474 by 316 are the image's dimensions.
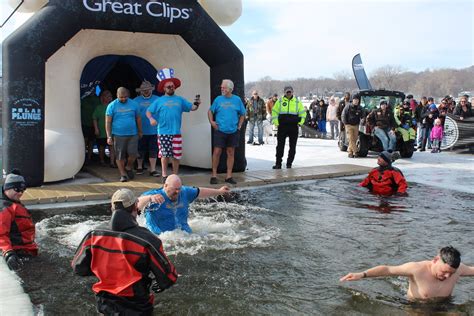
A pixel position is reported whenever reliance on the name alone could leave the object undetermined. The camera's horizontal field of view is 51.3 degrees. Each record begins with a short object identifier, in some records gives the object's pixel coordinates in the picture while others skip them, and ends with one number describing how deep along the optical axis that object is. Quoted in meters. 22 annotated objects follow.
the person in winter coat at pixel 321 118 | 19.43
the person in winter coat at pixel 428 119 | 13.80
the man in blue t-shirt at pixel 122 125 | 7.69
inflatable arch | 6.98
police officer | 9.41
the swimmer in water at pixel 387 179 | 7.50
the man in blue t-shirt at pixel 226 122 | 7.80
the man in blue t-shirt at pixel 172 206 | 4.58
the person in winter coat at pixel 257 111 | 15.82
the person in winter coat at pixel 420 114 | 14.17
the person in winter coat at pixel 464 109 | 13.46
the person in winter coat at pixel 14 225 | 4.19
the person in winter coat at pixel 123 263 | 2.82
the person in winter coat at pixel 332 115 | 17.66
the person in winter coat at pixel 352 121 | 12.01
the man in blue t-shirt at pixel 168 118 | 7.62
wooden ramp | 6.77
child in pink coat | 13.42
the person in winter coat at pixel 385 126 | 11.62
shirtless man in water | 3.39
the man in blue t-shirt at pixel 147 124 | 8.63
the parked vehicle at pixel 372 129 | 11.97
